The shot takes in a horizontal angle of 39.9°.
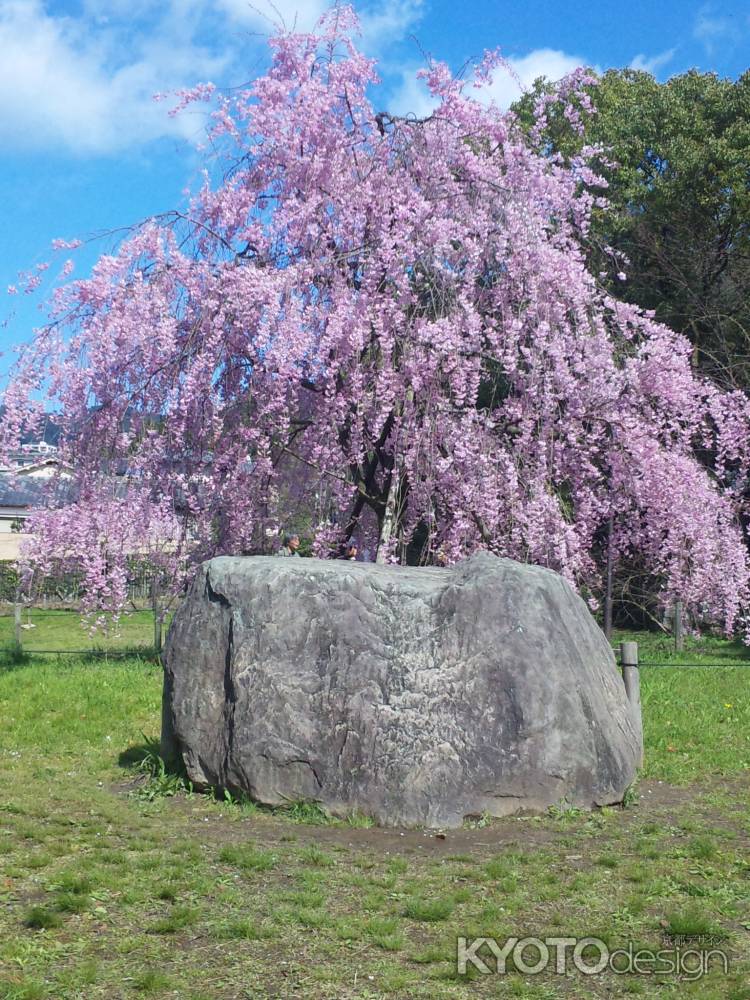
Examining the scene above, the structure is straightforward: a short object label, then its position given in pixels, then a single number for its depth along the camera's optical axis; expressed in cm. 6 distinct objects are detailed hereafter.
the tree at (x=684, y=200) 2175
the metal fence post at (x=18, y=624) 1567
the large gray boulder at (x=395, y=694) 704
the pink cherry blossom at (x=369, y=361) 1081
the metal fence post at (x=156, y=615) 1299
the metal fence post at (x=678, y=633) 1809
